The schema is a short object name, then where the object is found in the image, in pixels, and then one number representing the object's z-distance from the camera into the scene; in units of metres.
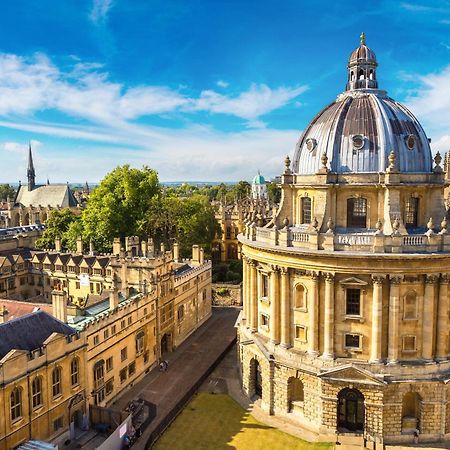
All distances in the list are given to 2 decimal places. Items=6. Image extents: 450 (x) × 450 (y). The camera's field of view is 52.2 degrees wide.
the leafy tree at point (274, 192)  160.25
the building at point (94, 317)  29.44
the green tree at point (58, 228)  74.50
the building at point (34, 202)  116.00
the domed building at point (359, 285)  32.97
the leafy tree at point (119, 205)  68.81
